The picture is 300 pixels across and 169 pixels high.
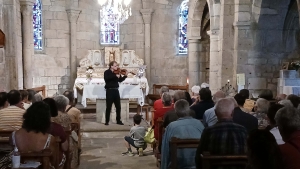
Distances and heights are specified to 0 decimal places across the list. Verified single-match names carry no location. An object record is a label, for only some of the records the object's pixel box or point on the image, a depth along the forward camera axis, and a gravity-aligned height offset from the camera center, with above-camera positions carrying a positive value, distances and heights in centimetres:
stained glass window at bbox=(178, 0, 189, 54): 1335 +149
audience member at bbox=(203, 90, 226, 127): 426 -63
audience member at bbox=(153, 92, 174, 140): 552 -64
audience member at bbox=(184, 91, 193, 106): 591 -52
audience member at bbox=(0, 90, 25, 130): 444 -65
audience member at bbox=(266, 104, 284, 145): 342 -49
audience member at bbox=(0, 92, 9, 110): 514 -51
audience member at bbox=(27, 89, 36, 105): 606 -50
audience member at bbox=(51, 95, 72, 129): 433 -59
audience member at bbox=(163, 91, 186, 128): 443 -63
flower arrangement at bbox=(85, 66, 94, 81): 1031 -19
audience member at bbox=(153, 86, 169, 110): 594 -65
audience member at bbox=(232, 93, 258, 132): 392 -58
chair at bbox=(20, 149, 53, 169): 273 -69
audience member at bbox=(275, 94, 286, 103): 570 -49
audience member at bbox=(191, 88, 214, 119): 509 -54
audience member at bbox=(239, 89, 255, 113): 551 -66
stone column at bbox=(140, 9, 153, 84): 1306 +87
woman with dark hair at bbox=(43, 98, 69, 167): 358 -71
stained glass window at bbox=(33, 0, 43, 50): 1243 +137
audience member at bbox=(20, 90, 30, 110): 587 -50
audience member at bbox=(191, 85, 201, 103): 698 -49
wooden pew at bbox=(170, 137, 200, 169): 339 -76
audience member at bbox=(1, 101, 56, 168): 302 -57
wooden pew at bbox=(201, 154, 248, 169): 272 -74
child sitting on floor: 611 -122
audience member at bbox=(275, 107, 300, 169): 226 -48
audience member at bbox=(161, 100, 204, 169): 363 -68
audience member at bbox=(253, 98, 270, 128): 461 -59
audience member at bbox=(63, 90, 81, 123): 535 -69
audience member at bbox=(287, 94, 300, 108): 480 -45
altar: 925 -40
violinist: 839 -48
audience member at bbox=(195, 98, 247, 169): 303 -63
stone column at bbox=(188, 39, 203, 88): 1232 +17
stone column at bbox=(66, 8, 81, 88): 1269 +90
